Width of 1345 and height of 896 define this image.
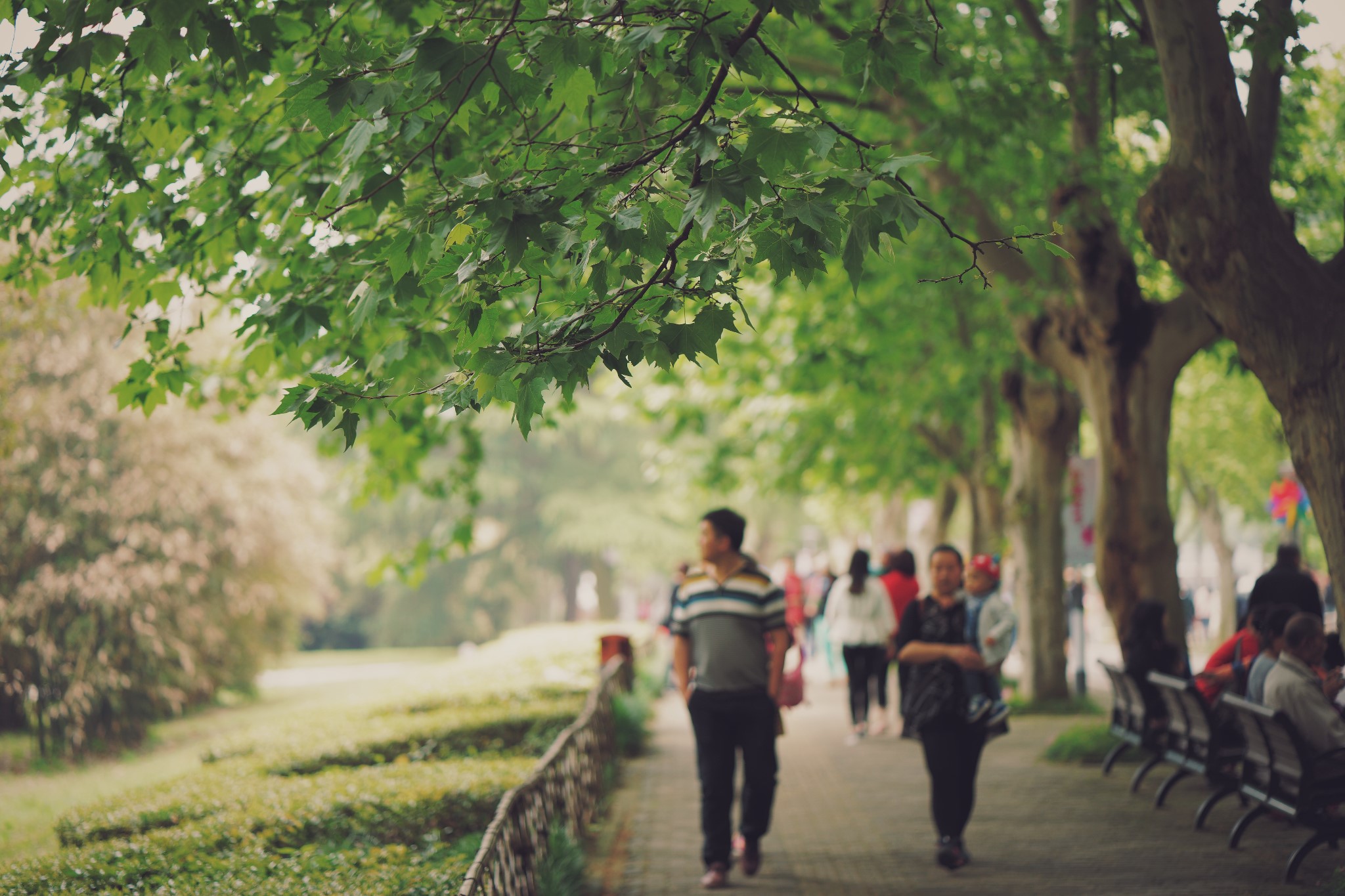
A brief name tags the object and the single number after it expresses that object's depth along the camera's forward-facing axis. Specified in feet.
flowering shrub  64.49
